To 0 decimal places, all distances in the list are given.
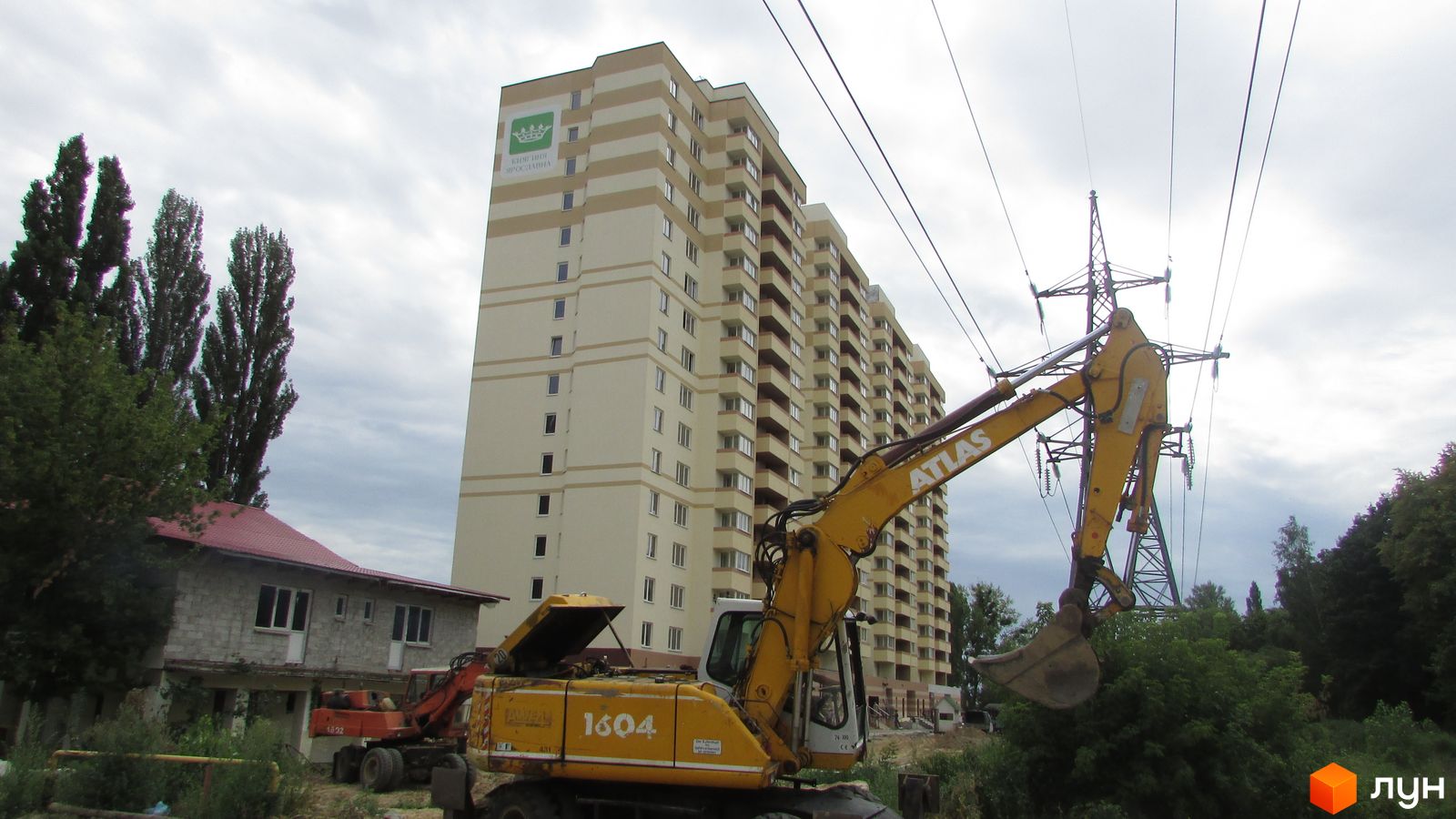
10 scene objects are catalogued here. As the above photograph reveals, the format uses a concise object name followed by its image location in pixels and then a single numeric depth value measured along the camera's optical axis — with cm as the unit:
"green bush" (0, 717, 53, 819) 1401
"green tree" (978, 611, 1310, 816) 1501
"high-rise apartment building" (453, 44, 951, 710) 4894
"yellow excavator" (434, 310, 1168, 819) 1033
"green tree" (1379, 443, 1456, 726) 3822
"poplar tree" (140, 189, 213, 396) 3681
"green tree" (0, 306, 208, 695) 2181
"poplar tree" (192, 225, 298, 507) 3788
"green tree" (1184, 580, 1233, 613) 9513
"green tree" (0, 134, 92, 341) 3078
